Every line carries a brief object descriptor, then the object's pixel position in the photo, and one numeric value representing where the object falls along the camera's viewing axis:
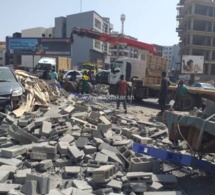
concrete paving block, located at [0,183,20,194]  4.35
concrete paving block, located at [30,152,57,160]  5.69
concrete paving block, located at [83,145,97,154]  6.10
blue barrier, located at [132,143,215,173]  5.21
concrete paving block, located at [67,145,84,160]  5.70
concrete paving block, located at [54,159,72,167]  5.52
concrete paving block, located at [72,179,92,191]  4.63
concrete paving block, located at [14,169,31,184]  4.76
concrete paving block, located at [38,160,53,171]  5.34
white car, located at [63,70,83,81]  23.41
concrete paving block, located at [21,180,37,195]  4.29
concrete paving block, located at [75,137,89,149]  6.33
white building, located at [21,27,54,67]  80.94
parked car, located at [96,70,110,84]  27.09
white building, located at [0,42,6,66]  70.69
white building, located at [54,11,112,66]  69.06
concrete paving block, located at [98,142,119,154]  6.28
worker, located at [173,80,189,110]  13.39
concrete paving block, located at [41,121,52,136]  6.77
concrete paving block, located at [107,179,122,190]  4.67
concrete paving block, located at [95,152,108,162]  5.61
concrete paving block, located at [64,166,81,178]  5.11
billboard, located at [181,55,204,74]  50.12
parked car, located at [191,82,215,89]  22.22
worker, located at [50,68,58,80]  17.84
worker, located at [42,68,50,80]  19.05
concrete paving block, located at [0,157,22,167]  5.36
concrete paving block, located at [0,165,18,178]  4.98
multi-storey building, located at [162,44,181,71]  89.15
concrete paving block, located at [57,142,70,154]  5.91
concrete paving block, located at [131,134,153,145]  7.19
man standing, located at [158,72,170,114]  12.15
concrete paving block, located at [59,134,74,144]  6.54
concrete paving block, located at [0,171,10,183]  4.70
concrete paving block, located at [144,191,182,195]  4.48
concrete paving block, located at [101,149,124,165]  5.68
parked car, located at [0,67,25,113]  8.91
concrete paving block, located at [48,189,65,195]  4.32
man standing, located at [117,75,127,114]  13.05
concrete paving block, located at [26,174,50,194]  4.35
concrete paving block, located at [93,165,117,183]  4.73
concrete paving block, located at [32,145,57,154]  5.77
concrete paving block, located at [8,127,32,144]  6.62
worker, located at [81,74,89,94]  19.23
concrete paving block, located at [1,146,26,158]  5.63
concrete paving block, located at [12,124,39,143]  6.61
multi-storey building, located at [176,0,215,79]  72.88
